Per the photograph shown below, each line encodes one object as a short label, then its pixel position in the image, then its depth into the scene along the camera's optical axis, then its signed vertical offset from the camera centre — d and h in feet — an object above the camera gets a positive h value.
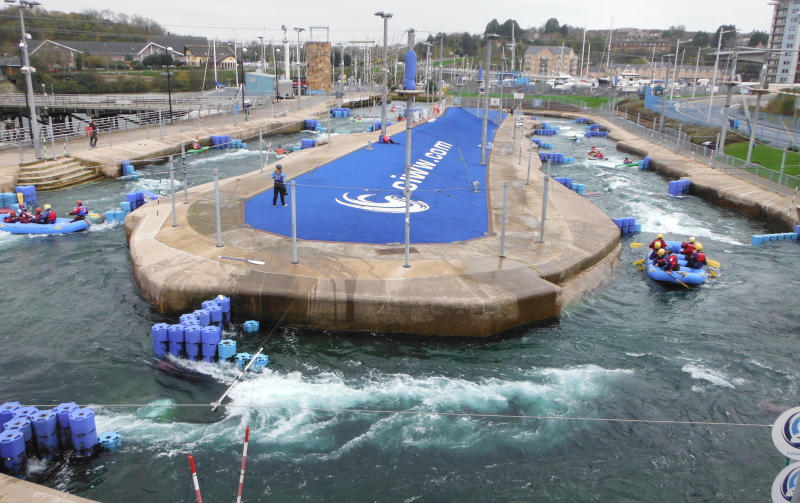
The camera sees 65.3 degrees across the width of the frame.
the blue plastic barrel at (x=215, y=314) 55.01 -20.56
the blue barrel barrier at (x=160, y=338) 52.80 -21.91
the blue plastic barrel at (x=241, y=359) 52.04 -23.15
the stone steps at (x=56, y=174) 114.01 -19.57
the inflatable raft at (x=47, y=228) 86.43 -21.60
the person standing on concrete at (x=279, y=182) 81.76 -13.73
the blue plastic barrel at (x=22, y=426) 39.14 -21.74
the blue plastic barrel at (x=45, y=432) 39.88 -22.65
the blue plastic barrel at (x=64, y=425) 40.65 -22.52
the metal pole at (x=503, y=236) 65.74 -16.32
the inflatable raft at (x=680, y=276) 74.69 -22.13
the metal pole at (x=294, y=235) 61.11 -15.56
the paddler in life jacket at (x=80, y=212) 90.48 -20.14
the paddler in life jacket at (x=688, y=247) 78.64 -19.80
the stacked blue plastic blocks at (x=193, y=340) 51.93 -21.64
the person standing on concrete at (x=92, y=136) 140.46 -14.70
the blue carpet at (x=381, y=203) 76.74 -17.65
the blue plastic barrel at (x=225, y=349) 52.16 -22.37
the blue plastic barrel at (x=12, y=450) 37.70 -22.49
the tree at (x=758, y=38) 618.85 +47.39
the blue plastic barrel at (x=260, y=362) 51.65 -23.17
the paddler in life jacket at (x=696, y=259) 77.61 -20.93
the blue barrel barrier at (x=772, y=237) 94.33 -22.10
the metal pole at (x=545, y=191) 71.39 -12.14
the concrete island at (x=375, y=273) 58.75 -19.43
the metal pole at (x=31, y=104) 108.80 -6.42
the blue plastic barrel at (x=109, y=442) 41.29 -23.83
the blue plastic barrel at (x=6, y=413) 40.47 -21.75
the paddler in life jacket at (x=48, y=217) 87.61 -20.25
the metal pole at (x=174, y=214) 76.29 -16.98
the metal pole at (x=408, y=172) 59.26 -8.81
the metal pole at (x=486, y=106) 112.91 -4.72
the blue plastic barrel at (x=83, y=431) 40.03 -22.69
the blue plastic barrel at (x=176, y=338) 52.45 -21.65
